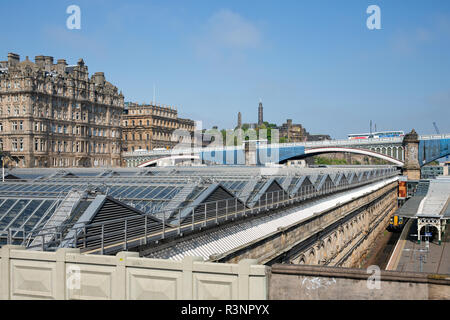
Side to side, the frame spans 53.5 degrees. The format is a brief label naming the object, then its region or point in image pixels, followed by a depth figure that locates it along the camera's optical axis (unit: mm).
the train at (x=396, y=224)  63750
